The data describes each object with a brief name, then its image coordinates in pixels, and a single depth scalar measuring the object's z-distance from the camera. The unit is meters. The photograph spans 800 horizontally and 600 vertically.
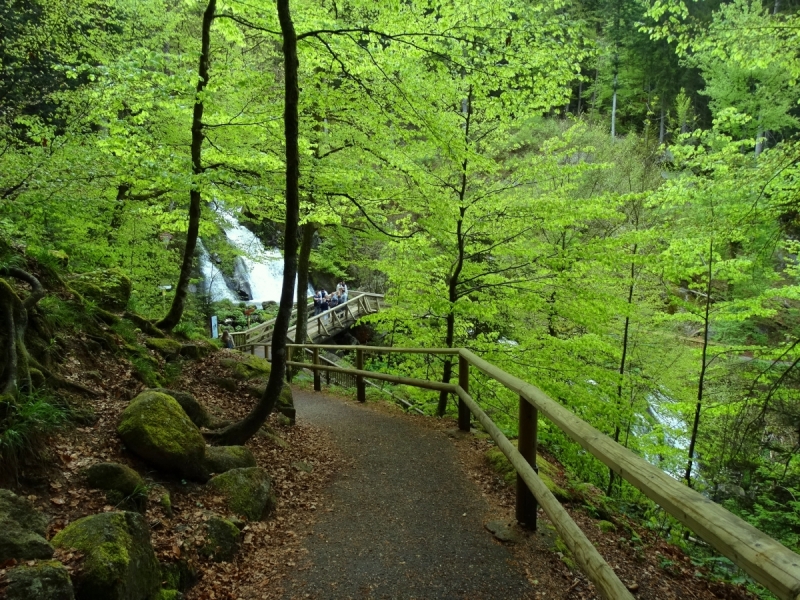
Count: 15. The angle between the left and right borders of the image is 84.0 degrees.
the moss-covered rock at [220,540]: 3.15
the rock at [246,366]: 7.61
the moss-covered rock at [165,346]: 6.59
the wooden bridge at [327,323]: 18.62
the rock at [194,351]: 7.43
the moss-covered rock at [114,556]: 2.14
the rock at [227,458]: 4.18
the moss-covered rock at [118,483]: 3.07
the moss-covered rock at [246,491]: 3.83
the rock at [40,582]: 1.83
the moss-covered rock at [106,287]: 6.31
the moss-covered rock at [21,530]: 2.07
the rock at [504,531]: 3.31
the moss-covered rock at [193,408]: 4.74
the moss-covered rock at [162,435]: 3.68
